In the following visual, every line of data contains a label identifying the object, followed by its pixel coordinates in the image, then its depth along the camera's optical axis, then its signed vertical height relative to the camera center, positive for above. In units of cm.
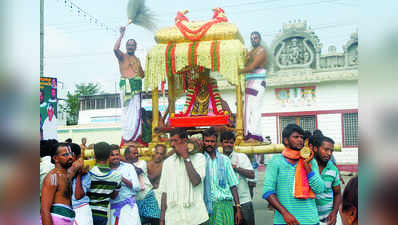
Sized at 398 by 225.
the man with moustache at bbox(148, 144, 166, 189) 393 -49
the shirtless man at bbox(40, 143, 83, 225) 341 -64
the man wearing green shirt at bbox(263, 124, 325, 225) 322 -57
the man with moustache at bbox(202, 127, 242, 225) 361 -67
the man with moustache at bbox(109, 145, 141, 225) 383 -82
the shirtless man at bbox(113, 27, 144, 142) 415 +29
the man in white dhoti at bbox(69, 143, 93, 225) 367 -74
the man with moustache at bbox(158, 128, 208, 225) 365 -66
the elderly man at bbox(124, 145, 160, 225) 390 -82
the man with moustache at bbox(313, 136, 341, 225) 327 -64
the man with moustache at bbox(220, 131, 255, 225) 365 -51
